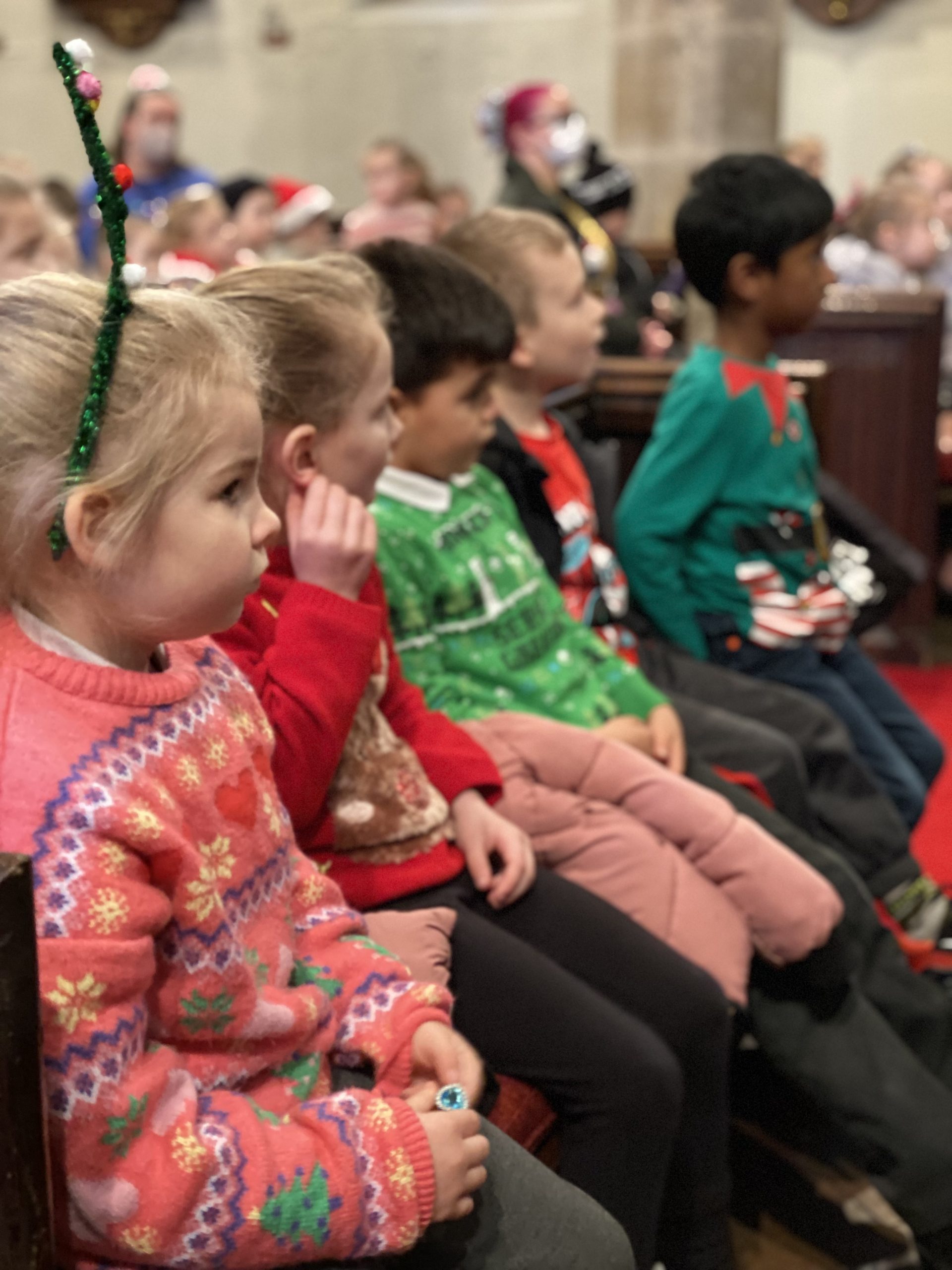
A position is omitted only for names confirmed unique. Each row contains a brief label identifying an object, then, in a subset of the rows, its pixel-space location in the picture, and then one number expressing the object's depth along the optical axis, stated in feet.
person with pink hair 17.24
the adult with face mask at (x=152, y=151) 21.54
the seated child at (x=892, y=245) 20.74
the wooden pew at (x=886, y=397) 15.11
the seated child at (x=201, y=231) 16.16
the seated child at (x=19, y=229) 9.55
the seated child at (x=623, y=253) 18.75
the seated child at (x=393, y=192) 22.81
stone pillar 21.42
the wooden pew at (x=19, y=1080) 3.04
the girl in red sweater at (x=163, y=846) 3.32
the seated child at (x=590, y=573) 7.94
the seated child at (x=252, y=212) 19.93
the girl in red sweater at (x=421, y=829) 4.79
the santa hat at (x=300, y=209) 21.54
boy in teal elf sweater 8.55
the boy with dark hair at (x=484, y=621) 6.17
